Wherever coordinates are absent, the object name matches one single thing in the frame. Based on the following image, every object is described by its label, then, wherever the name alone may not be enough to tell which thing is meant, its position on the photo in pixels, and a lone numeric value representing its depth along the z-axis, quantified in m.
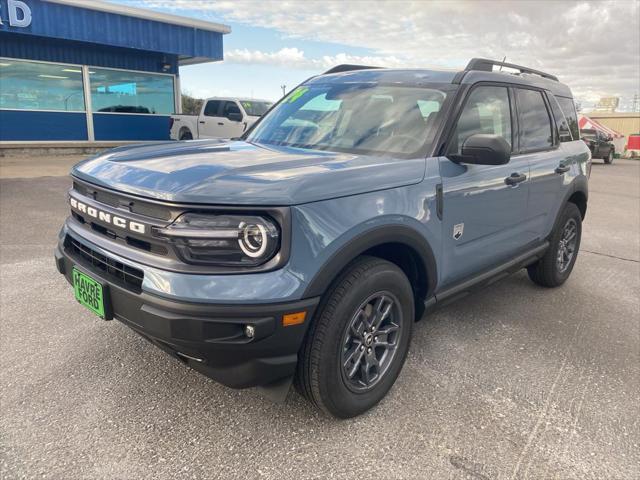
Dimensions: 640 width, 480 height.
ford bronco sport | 2.04
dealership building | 13.42
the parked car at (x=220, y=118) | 14.41
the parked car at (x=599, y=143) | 20.42
